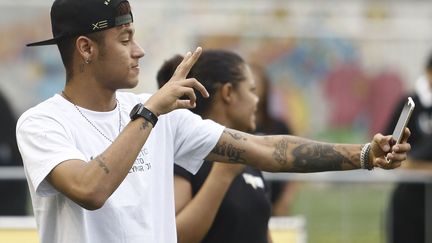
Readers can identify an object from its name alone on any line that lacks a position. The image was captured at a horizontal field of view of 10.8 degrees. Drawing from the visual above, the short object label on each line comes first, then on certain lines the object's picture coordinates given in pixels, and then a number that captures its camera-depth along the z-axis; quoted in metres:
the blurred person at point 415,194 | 19.86
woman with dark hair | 10.77
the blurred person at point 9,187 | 18.96
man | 8.55
